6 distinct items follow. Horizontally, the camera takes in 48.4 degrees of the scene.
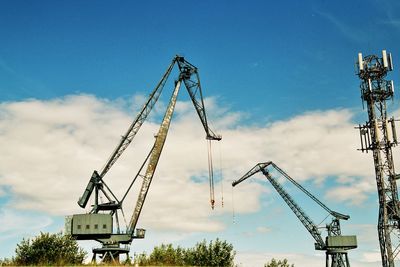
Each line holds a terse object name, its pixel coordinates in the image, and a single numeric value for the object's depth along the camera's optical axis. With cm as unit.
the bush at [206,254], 7506
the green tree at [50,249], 7156
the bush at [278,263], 8926
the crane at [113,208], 6425
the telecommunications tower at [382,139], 7894
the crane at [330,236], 9756
